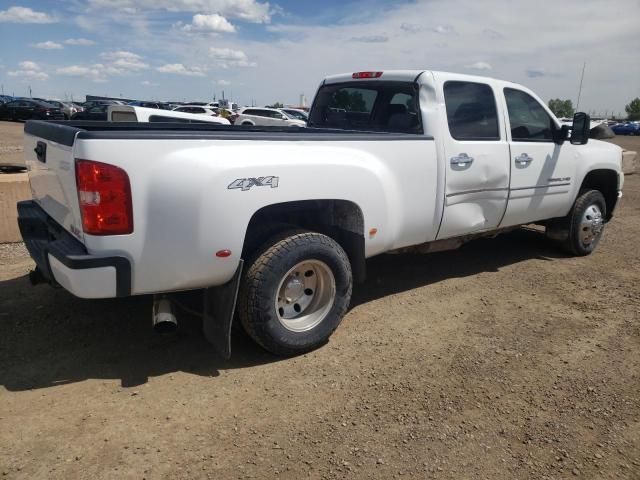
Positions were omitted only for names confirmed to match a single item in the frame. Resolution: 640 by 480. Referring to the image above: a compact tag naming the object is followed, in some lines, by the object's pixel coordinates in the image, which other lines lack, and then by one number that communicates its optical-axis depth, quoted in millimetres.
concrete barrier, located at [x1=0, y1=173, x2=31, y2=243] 5699
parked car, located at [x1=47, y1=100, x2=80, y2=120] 30742
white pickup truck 2764
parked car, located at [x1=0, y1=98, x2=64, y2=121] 31953
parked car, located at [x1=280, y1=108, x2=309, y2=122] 24512
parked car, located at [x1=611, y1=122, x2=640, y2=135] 47406
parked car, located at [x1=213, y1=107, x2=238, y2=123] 23656
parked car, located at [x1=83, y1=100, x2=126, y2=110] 34469
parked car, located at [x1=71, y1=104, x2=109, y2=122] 29938
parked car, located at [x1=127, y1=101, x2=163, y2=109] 34125
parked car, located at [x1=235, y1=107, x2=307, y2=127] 21609
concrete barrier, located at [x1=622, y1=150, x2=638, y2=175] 14094
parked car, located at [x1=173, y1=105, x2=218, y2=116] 26741
